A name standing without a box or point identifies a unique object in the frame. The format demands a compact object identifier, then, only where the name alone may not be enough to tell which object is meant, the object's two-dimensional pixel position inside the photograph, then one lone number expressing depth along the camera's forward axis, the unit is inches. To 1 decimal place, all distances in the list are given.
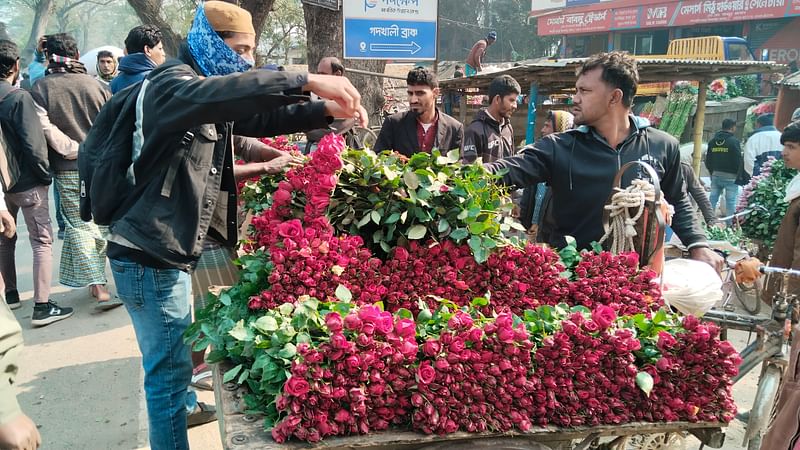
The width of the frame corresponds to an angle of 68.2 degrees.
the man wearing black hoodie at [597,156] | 118.1
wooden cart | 64.3
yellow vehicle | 739.4
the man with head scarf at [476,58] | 484.4
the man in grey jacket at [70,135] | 195.9
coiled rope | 94.6
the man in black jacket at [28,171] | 180.9
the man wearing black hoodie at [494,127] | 199.5
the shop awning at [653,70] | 313.8
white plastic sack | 94.3
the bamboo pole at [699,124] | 371.9
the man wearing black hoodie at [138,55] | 180.4
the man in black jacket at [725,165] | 362.3
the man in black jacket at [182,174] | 78.3
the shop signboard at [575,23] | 1163.9
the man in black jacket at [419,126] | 184.2
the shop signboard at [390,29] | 254.4
